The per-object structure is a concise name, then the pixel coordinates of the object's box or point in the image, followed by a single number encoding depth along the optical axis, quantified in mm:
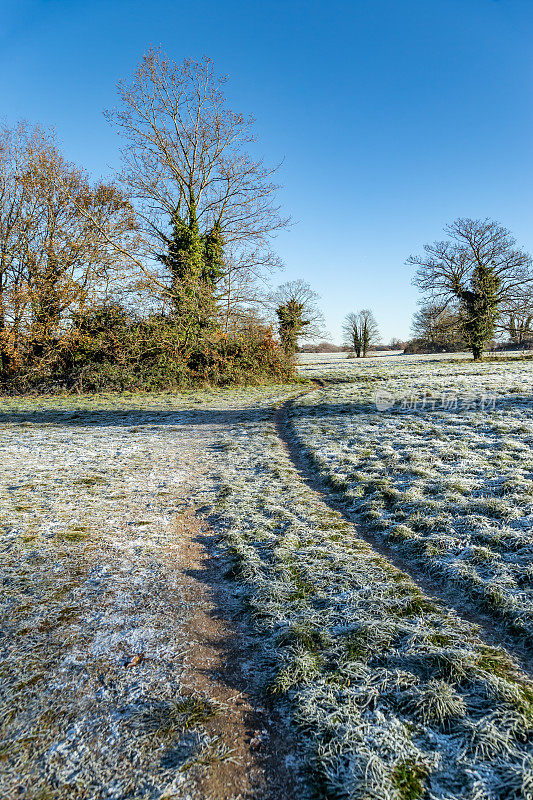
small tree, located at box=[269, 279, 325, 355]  26406
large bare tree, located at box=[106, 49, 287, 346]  21203
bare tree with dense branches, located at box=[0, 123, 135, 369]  19578
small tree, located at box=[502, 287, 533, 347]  30859
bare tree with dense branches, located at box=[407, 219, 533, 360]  31344
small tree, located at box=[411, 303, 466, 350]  32644
